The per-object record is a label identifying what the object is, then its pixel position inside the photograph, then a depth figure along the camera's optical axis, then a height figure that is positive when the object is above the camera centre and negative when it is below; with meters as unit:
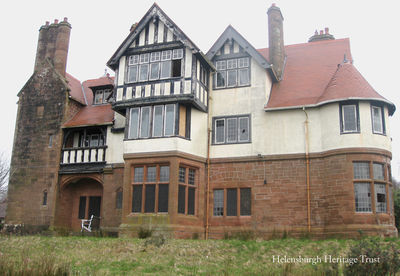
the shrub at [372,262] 10.33 -0.62
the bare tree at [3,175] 52.06 +5.78
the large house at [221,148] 23.41 +4.64
